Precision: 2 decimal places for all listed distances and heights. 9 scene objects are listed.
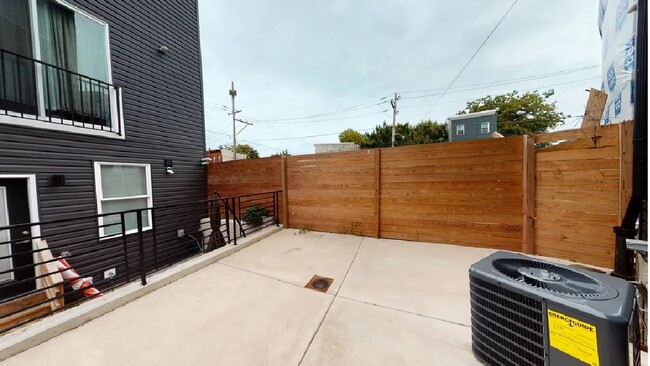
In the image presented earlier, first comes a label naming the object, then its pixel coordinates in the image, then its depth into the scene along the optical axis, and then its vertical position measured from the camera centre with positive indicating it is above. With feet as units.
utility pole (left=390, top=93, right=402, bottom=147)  63.30 +20.09
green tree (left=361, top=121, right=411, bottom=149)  68.80 +11.84
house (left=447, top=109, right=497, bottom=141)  45.81 +9.57
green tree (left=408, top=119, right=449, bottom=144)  65.00 +11.31
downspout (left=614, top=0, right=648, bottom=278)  5.40 -0.09
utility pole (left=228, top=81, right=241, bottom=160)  48.36 +15.28
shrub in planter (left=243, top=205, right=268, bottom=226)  15.87 -2.84
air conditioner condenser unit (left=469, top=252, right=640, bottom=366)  2.88 -2.22
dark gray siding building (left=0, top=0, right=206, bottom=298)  10.43 +4.39
